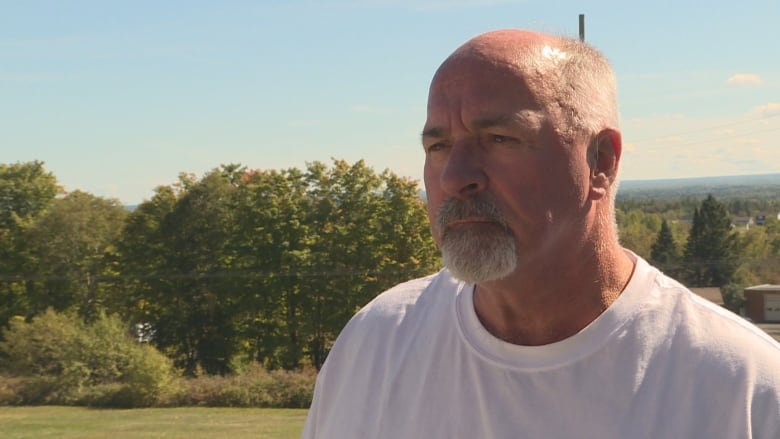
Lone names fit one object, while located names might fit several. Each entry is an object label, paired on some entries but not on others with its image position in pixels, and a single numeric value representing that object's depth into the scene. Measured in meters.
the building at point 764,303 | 42.28
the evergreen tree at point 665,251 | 58.50
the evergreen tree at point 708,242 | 59.44
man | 1.88
